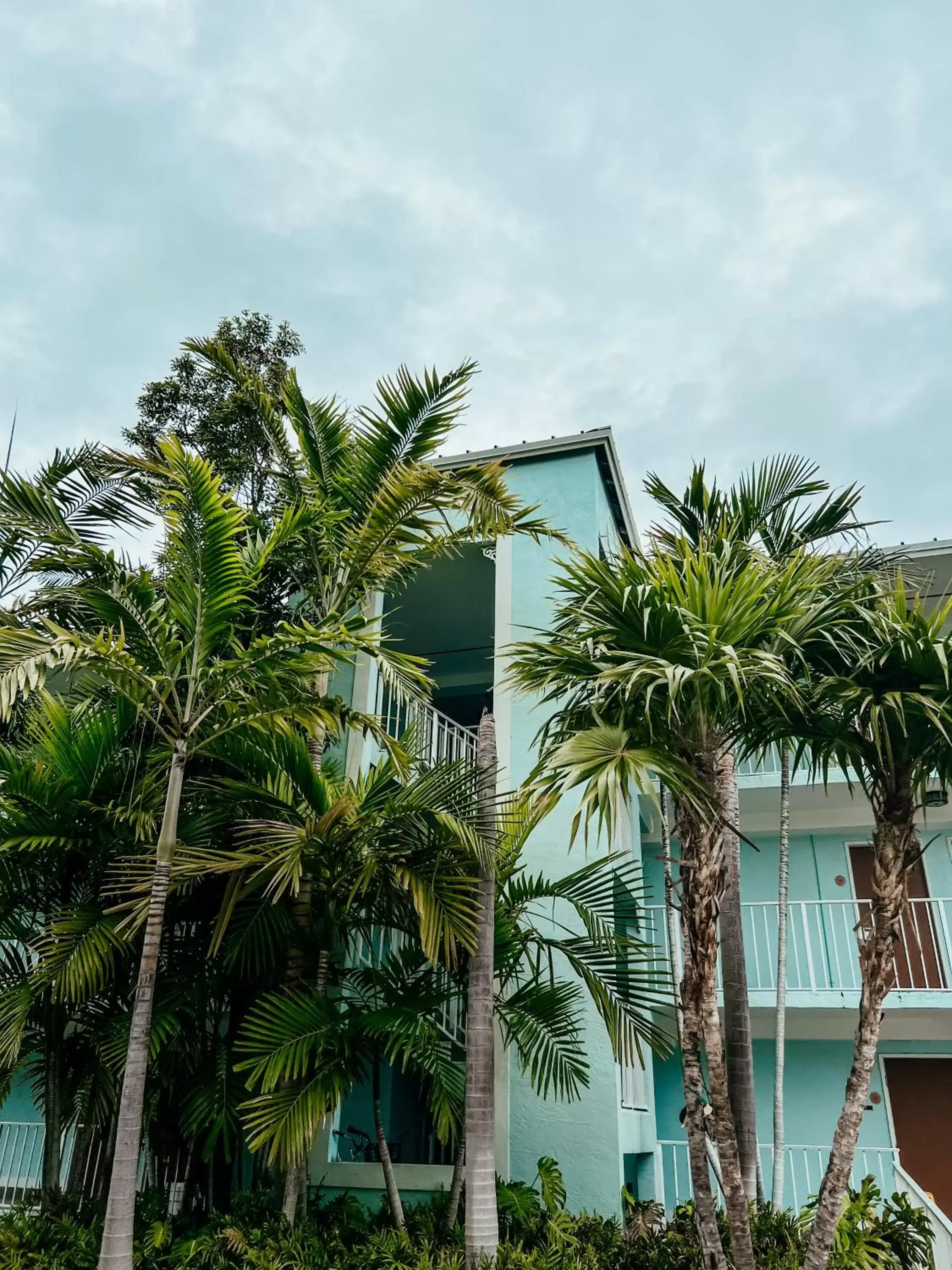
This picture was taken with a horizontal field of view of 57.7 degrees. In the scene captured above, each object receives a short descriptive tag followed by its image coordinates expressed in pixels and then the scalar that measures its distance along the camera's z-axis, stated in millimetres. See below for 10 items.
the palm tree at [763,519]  7520
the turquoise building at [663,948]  7699
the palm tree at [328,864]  5676
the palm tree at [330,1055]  5594
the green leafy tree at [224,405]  11484
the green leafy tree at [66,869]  6496
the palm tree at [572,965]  6418
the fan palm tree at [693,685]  5027
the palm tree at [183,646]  5570
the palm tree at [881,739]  5148
